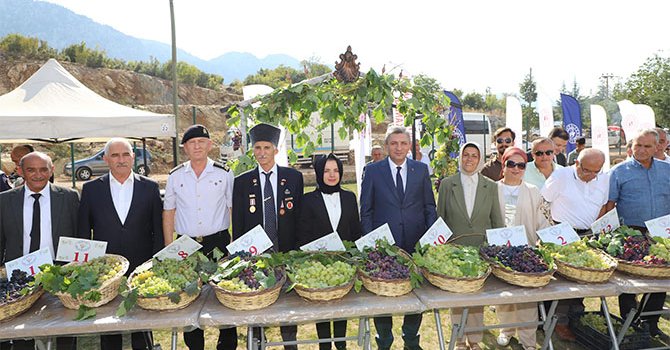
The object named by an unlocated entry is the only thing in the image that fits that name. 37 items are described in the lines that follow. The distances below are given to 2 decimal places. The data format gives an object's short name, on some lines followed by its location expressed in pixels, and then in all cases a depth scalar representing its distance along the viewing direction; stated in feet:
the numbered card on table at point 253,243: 8.20
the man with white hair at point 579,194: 10.41
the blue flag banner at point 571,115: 34.68
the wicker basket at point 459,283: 7.36
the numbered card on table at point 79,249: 7.89
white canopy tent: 16.38
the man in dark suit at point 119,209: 9.06
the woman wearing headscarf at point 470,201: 9.69
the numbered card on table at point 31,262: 7.48
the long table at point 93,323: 6.43
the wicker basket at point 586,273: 7.80
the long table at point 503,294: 7.29
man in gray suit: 8.69
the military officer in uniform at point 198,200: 9.59
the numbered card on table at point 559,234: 9.05
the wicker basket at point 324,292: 7.02
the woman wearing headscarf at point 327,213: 9.62
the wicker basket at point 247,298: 6.73
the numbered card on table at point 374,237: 8.57
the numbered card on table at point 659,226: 9.42
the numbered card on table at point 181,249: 8.16
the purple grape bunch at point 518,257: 7.70
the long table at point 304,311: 6.70
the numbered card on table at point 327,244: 8.54
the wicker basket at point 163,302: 6.75
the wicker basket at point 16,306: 6.57
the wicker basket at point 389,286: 7.27
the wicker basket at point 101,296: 6.84
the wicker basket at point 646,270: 8.02
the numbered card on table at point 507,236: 8.77
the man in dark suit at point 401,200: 9.91
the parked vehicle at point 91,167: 49.90
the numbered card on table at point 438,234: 8.86
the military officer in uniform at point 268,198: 9.62
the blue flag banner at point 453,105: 13.26
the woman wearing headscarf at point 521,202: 9.78
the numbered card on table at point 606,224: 9.67
